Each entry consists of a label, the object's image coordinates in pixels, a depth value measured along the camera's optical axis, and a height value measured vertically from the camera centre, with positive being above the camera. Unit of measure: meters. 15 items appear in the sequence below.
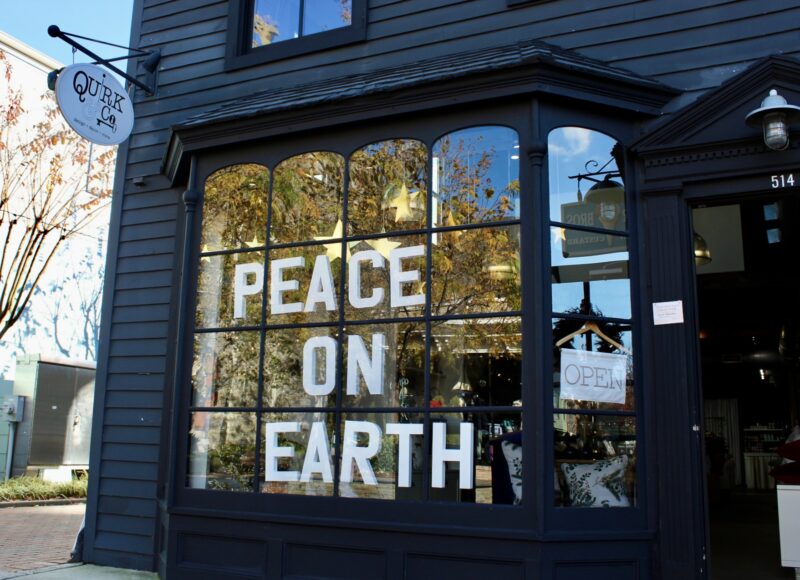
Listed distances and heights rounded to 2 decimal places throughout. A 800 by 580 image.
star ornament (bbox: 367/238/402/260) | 5.84 +1.28
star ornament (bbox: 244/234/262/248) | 6.40 +1.40
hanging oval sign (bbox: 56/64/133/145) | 6.25 +2.57
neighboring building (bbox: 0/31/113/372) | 15.97 +3.26
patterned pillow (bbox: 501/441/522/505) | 5.10 -0.28
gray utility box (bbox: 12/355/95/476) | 15.83 -0.03
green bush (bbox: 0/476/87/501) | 13.58 -1.36
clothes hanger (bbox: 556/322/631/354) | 5.24 +0.58
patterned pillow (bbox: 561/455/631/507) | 5.12 -0.40
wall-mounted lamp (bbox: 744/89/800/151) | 4.92 +1.92
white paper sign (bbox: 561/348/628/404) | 5.18 +0.30
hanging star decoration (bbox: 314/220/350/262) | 6.04 +1.30
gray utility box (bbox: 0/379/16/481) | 15.61 -0.32
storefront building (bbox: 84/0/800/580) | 5.11 +0.91
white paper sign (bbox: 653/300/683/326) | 5.23 +0.73
